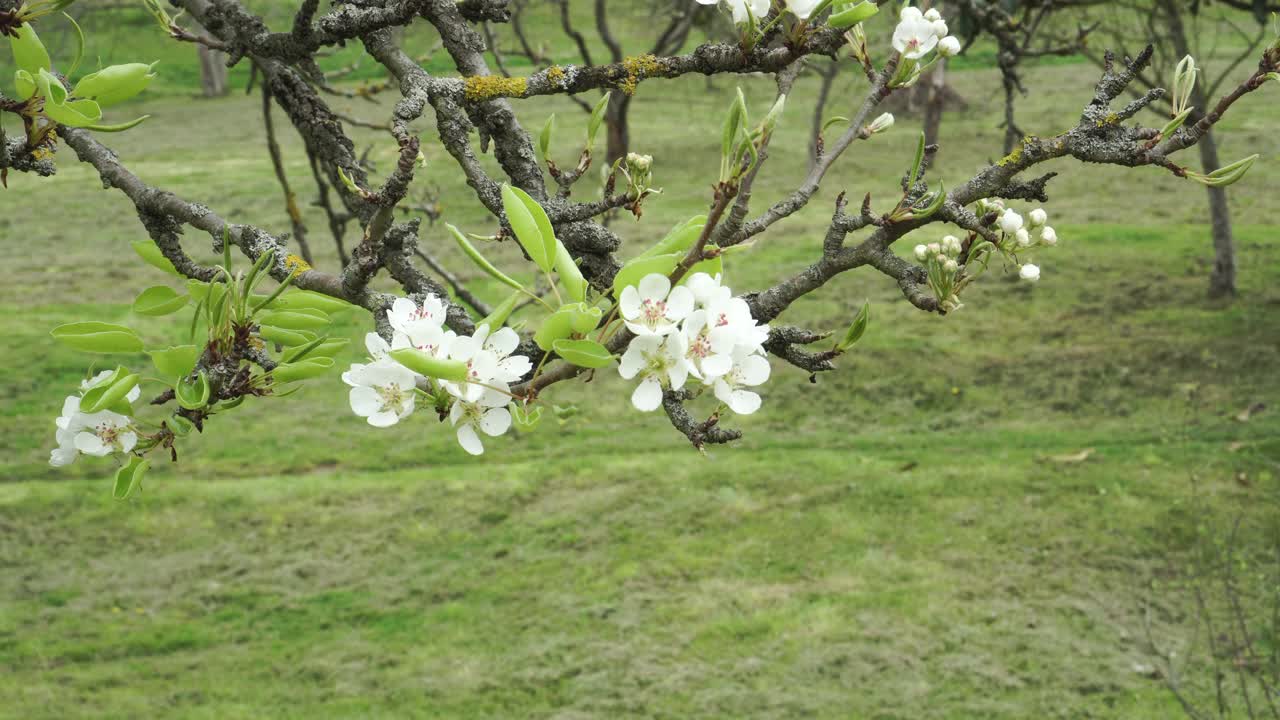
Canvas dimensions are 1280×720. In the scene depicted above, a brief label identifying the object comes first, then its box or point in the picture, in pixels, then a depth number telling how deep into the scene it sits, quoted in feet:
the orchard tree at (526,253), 2.97
